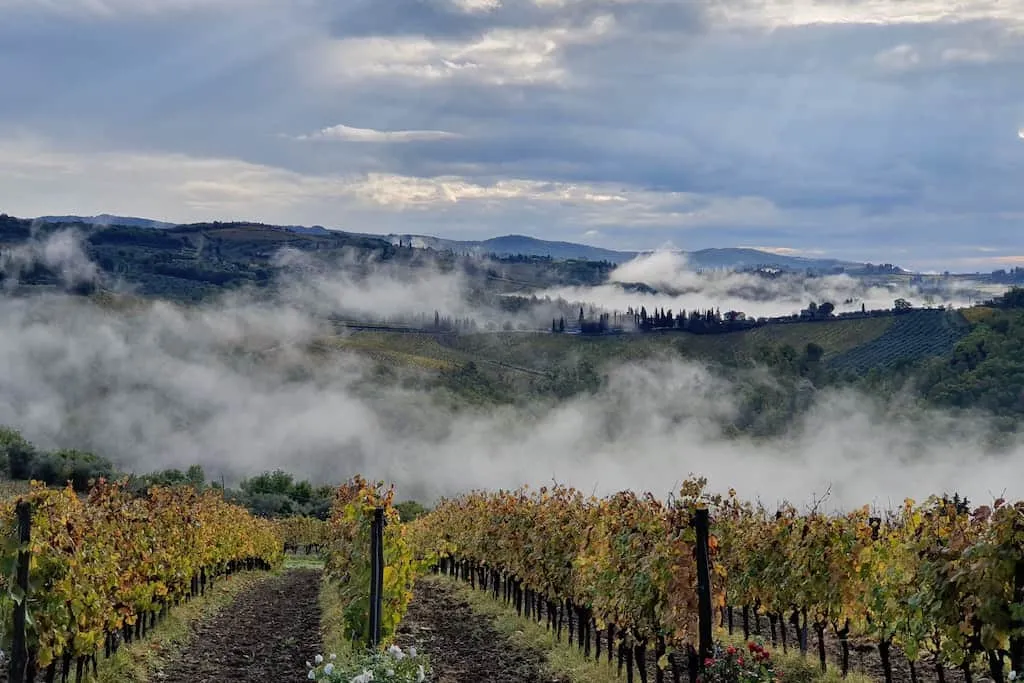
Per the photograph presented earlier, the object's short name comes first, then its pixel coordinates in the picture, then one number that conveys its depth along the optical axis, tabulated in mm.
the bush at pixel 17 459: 90688
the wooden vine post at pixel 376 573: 17812
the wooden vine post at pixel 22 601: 13398
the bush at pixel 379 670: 12609
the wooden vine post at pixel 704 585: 13641
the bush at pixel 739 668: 11445
